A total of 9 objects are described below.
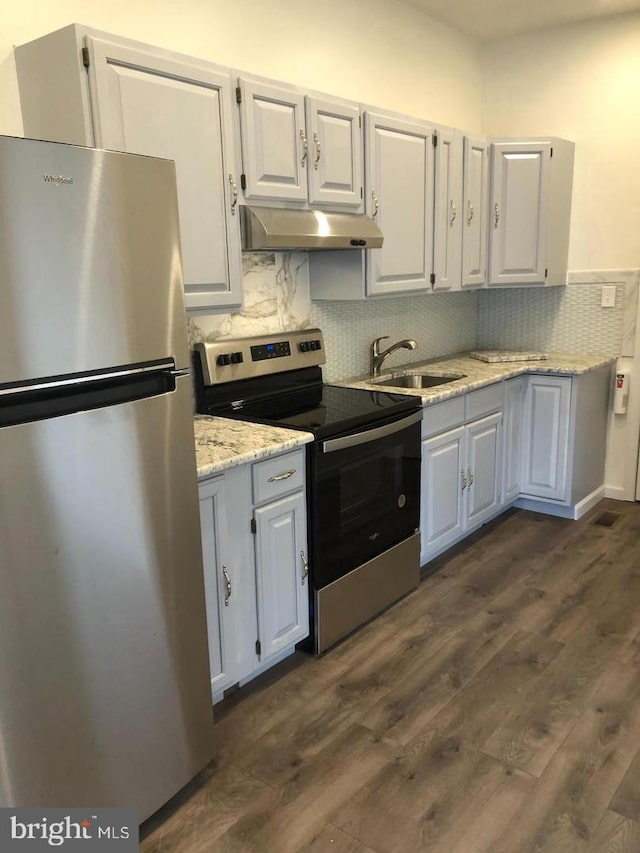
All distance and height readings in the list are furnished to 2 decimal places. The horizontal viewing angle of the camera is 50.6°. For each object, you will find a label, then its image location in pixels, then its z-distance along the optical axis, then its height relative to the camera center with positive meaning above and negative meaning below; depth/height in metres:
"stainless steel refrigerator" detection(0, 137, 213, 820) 1.34 -0.41
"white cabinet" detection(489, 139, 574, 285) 3.79 +0.42
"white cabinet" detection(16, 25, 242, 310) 1.90 +0.51
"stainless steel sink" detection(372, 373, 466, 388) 3.65 -0.50
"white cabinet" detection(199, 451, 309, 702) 2.12 -0.91
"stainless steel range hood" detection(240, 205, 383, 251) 2.42 +0.22
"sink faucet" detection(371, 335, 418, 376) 3.54 -0.36
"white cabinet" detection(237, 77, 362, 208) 2.39 +0.52
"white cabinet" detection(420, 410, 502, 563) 3.19 -0.98
